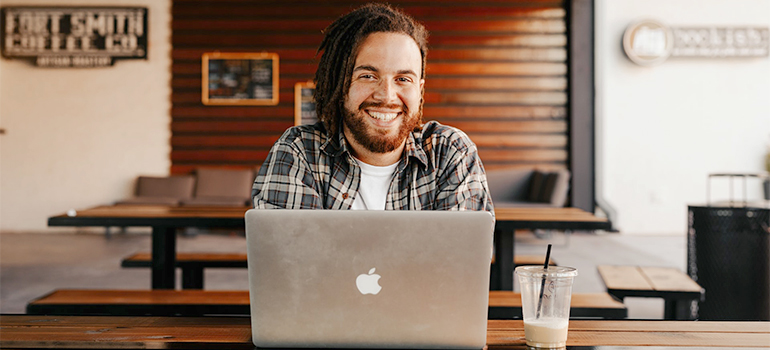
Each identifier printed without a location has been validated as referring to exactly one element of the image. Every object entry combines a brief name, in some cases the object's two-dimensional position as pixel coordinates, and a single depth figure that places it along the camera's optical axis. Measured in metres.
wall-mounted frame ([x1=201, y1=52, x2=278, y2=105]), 6.71
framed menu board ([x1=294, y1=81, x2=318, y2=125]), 6.74
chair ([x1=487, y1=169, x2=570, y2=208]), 6.07
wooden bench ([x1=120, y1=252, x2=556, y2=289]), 2.82
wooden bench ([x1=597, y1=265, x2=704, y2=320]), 2.27
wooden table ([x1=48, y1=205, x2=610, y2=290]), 2.40
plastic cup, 0.88
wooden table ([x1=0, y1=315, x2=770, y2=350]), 0.90
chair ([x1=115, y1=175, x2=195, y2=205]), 6.48
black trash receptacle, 2.74
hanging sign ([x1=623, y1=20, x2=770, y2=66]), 6.89
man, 1.41
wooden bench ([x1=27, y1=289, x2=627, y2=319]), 1.92
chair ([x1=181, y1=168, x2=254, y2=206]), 6.50
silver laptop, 0.80
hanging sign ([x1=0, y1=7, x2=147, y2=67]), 6.70
